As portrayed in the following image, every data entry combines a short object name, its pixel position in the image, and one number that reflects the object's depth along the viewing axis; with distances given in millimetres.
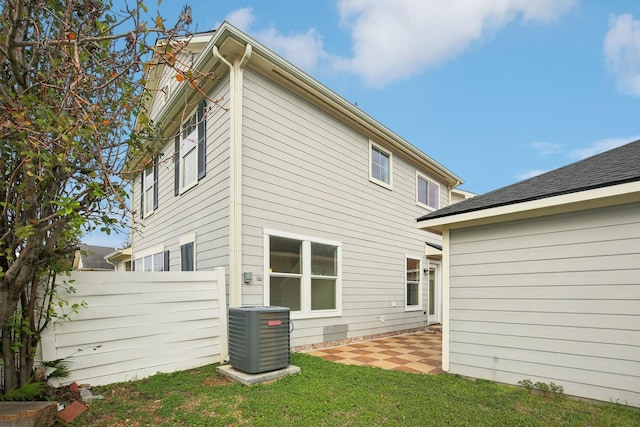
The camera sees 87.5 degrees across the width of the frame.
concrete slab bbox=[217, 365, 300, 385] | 4282
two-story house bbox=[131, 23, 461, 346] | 5684
